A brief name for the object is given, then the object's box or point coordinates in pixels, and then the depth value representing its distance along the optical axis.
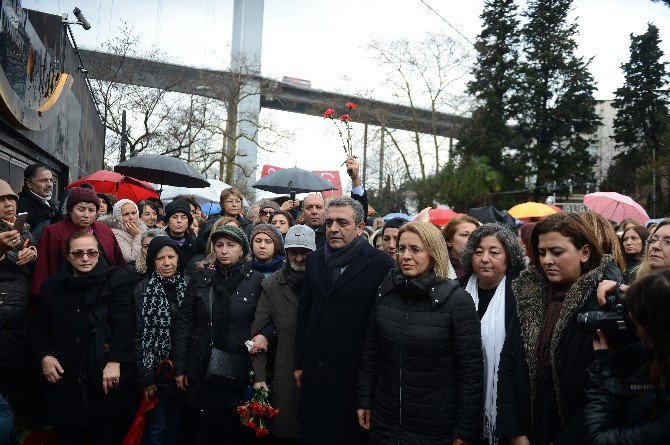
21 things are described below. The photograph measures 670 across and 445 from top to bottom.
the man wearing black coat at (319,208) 5.37
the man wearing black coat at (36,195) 6.01
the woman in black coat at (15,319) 4.53
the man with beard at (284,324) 4.45
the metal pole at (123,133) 20.98
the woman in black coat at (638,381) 2.24
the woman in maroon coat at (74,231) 4.92
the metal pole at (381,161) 34.21
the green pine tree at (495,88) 34.22
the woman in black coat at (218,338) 4.55
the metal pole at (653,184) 25.55
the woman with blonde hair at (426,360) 3.41
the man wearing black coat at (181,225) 6.38
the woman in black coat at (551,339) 2.91
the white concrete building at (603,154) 35.57
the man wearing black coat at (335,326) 3.95
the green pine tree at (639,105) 35.09
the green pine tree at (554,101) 33.97
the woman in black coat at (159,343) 4.68
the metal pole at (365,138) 33.06
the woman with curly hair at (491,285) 3.63
